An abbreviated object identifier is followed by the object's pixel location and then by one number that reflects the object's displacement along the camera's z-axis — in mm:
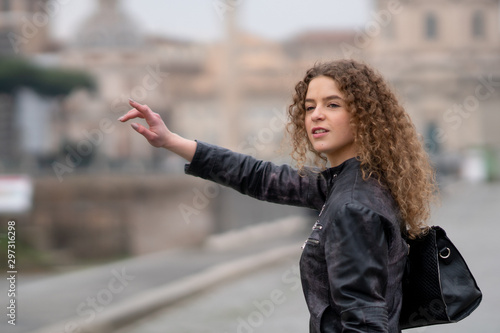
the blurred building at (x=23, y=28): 43750
